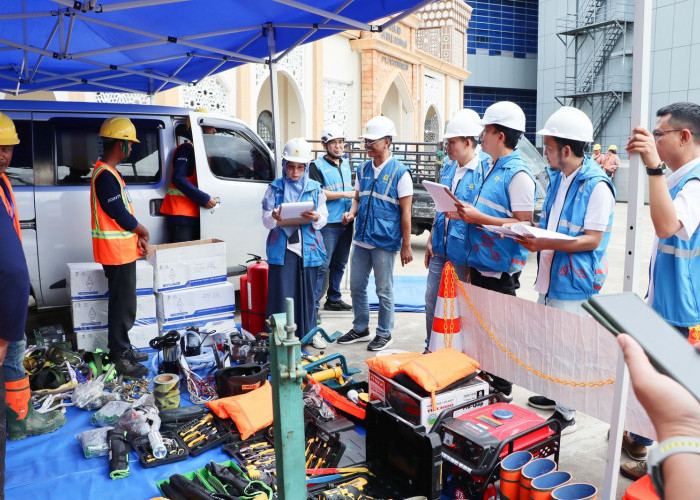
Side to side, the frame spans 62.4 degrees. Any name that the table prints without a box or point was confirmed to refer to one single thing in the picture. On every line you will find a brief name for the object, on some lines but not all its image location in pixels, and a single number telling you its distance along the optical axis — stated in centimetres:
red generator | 271
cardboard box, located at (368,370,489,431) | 311
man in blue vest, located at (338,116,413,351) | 509
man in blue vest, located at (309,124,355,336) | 604
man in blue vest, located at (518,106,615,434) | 329
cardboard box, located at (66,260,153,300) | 505
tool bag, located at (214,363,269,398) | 396
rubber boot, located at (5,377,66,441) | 360
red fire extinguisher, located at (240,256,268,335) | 550
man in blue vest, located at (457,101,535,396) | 390
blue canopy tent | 325
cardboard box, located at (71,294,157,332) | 509
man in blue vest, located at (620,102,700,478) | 281
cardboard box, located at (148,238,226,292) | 542
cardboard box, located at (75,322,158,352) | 515
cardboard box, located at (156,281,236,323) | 548
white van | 528
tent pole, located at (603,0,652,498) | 232
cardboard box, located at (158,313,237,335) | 551
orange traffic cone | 407
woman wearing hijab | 502
